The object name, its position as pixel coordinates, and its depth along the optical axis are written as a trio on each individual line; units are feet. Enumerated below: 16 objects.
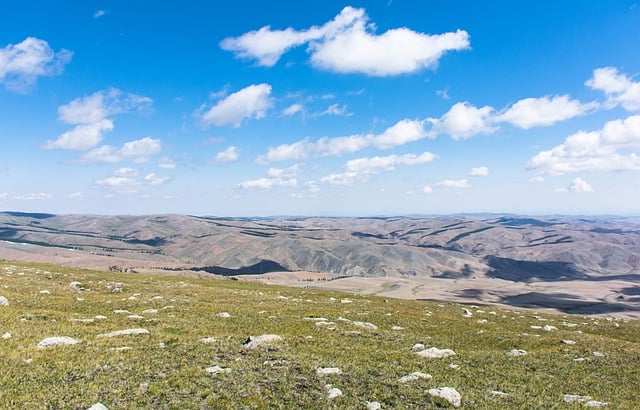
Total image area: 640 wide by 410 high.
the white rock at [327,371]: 63.82
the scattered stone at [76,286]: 150.55
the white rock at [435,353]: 81.71
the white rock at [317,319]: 115.55
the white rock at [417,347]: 86.84
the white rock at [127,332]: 77.66
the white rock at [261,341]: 77.20
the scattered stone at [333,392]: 54.34
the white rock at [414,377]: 63.16
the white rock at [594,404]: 58.23
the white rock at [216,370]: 60.90
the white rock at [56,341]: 67.84
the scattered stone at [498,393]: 60.23
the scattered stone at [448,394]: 55.16
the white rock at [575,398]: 59.97
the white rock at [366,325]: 109.66
